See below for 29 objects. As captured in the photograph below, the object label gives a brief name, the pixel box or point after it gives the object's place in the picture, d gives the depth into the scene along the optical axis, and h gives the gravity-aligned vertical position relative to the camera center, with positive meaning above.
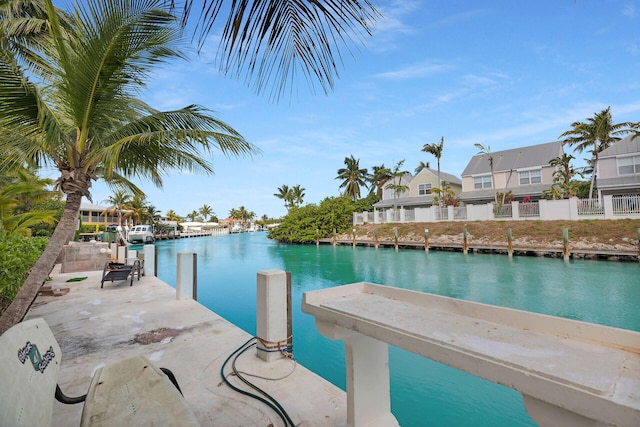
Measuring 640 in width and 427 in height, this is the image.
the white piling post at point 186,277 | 6.95 -1.05
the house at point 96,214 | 43.84 +2.72
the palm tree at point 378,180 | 46.14 +6.89
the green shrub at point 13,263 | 4.70 -0.49
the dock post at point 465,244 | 22.16 -1.56
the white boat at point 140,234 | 41.78 -0.39
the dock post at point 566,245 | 17.72 -1.48
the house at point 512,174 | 28.55 +4.60
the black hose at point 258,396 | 2.72 -1.65
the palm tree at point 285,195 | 65.19 +6.82
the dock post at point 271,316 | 3.93 -1.13
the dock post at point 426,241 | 24.07 -1.37
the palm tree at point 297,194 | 65.08 +6.89
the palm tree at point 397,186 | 37.06 +4.58
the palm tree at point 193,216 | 90.12 +4.06
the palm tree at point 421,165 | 43.16 +9.12
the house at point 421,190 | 35.94 +4.04
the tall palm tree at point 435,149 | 33.59 +8.08
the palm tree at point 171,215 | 75.28 +3.71
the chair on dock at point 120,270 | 8.35 -1.07
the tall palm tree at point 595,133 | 27.30 +7.66
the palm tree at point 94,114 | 3.57 +1.69
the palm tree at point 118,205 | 43.91 +4.02
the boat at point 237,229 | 83.60 -0.05
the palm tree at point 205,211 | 89.06 +5.34
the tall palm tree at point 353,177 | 51.09 +8.01
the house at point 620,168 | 22.41 +3.80
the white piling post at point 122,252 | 12.98 -0.83
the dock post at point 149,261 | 10.58 -1.02
